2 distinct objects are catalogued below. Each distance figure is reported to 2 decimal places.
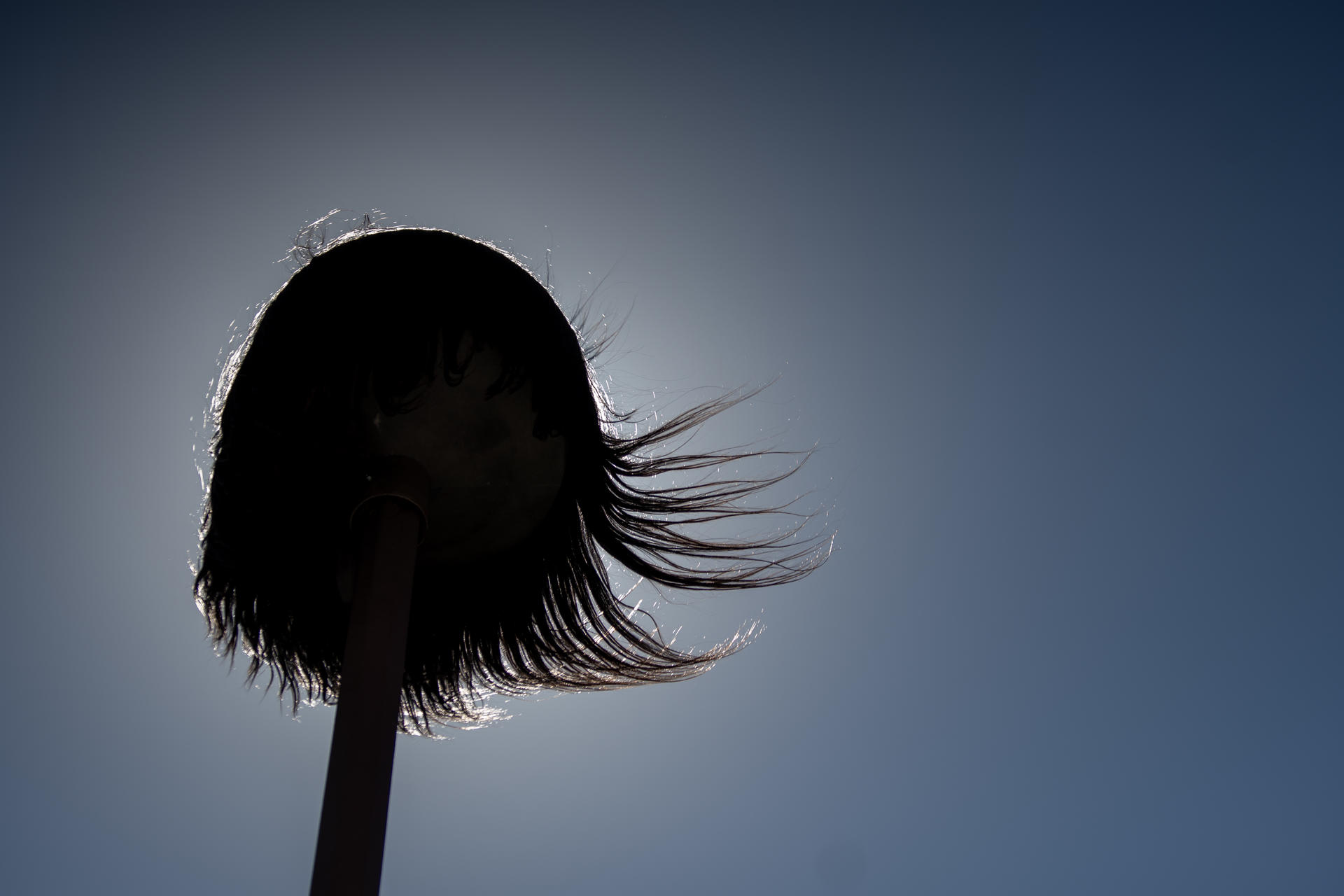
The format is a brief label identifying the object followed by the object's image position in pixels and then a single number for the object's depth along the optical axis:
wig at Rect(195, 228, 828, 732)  2.96
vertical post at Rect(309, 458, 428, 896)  2.06
